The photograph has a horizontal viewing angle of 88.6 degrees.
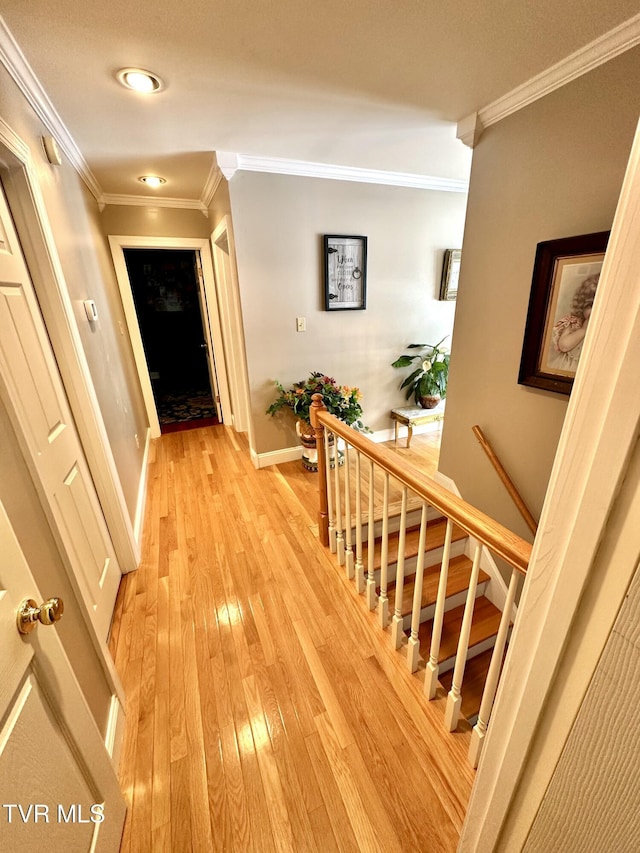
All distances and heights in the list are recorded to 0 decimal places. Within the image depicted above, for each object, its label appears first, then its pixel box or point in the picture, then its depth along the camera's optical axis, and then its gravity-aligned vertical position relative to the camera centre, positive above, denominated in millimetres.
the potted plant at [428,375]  3381 -713
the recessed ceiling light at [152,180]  2590 +973
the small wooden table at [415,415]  3418 -1118
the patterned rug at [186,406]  4672 -1455
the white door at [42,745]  574 -815
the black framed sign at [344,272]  2801 +264
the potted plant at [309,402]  2863 -805
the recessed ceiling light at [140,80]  1412 +956
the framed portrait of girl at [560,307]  1474 -36
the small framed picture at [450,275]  3260 +257
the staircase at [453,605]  1668 -1650
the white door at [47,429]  1048 -415
